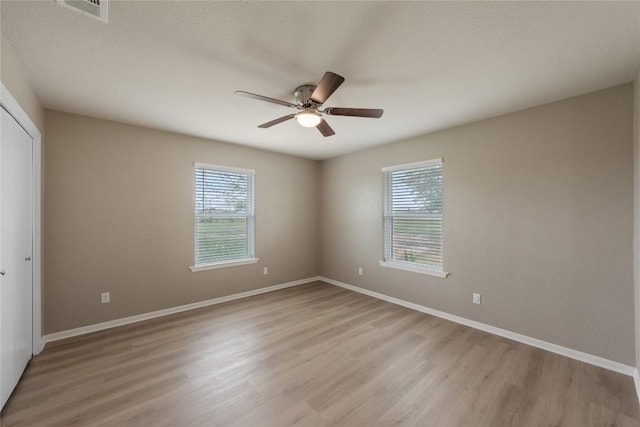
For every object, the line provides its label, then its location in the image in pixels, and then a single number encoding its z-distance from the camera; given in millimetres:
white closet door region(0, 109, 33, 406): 1819
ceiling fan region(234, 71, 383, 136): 1940
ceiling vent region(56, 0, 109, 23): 1380
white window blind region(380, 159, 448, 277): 3596
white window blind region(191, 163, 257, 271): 3902
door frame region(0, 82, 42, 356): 2461
